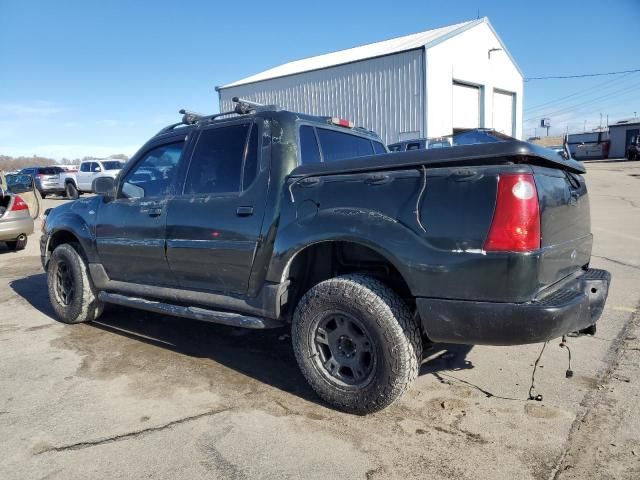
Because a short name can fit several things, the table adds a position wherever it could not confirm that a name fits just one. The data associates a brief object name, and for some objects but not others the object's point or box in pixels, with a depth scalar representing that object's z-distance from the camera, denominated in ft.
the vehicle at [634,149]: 127.85
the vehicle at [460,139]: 48.03
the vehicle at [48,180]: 83.56
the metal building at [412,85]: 70.91
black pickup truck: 8.52
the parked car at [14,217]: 31.99
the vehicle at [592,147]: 157.48
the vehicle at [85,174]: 76.28
